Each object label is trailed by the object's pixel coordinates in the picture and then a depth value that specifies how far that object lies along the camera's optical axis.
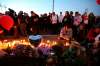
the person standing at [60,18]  7.24
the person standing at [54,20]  7.20
